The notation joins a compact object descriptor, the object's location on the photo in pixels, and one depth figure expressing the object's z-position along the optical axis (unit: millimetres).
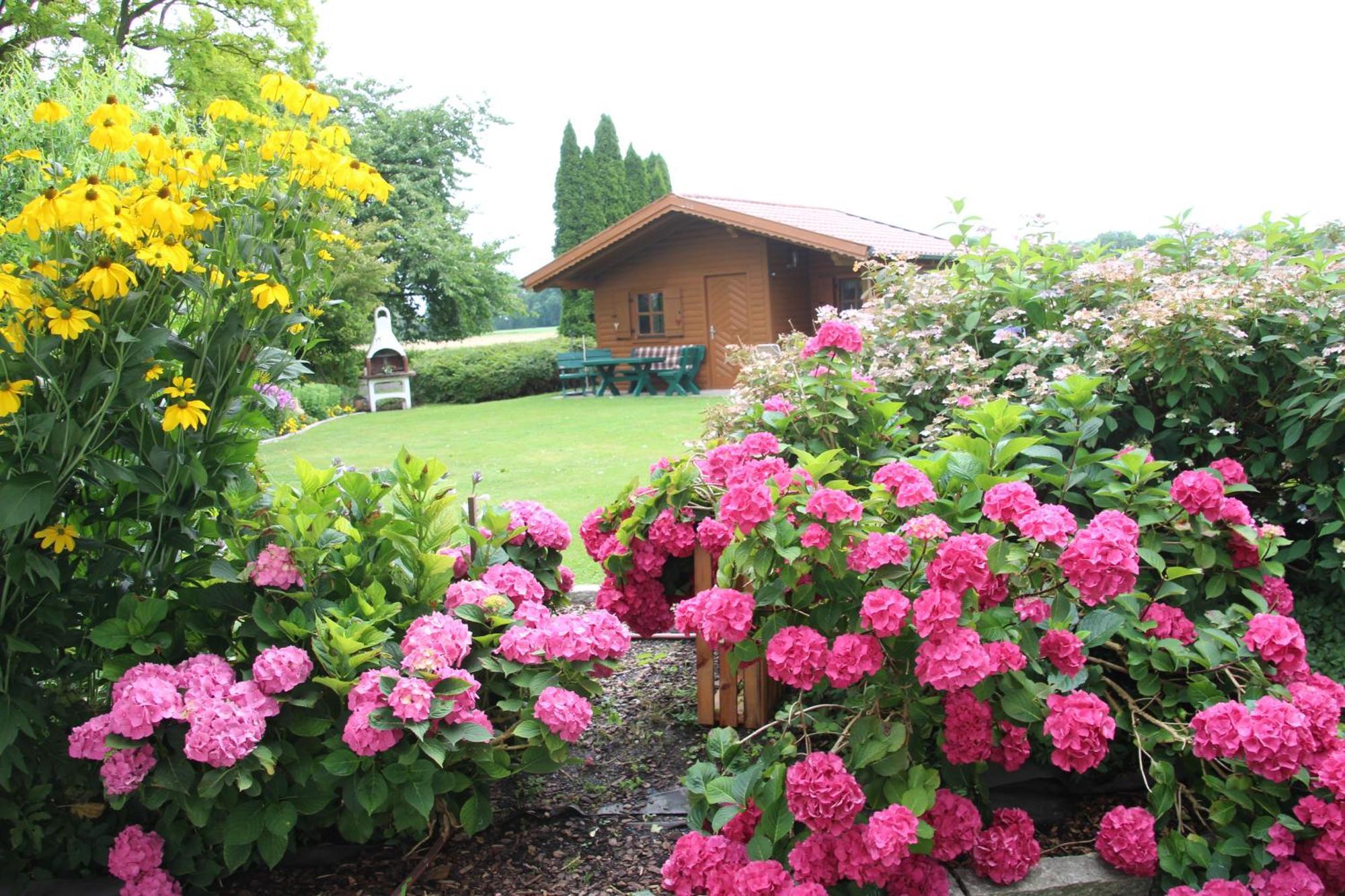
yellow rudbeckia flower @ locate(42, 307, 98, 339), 1864
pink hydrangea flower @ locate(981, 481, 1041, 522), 1969
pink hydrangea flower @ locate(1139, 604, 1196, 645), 2268
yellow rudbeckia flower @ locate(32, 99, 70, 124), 1995
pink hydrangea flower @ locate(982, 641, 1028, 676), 1870
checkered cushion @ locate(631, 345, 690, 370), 17891
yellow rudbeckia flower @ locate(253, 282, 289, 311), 2002
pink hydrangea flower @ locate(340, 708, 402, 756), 1952
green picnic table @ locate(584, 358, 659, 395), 17750
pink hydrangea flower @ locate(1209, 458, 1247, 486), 2514
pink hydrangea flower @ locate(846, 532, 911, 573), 1953
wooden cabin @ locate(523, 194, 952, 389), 17578
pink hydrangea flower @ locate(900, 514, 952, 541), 1934
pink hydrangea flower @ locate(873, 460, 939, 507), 2070
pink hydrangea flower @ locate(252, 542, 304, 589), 2164
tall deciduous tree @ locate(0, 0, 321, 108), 15133
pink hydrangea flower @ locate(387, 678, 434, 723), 1939
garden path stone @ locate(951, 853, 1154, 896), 2037
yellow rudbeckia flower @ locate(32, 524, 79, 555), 2053
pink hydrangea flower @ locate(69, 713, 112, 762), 1991
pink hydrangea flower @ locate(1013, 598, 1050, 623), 1995
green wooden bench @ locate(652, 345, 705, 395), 17750
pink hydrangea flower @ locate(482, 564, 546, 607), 2467
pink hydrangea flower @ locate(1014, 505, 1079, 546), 1886
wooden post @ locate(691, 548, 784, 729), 2779
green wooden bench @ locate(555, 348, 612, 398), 18547
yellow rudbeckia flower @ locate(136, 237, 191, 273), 1864
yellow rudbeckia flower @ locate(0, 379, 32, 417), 1842
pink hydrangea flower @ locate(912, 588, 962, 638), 1813
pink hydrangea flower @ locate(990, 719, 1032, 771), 2037
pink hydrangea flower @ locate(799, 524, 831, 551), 1953
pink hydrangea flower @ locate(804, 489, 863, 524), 1950
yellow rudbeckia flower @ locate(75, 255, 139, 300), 1848
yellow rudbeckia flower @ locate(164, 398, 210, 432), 1965
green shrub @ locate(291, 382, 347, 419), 15188
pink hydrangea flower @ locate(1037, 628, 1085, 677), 2033
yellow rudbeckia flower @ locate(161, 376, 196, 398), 1980
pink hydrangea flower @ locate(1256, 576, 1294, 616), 2375
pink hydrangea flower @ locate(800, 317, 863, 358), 2947
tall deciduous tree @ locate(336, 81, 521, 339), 25656
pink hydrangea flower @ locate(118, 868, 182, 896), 2066
